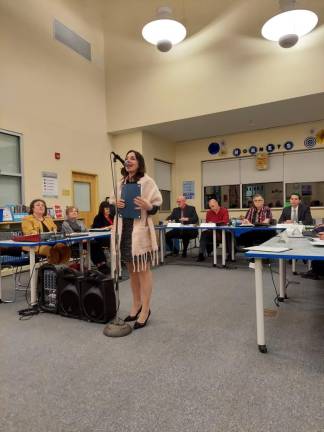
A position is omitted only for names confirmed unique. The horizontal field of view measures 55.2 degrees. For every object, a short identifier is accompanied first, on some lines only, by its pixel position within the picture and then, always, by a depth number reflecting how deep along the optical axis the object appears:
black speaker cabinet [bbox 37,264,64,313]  2.81
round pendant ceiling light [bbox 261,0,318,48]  4.58
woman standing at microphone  2.30
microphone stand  2.26
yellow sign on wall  6.91
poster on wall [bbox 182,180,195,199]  7.86
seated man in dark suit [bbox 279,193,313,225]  5.13
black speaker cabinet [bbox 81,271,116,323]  2.51
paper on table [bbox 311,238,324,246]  2.16
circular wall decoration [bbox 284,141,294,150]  6.66
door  6.28
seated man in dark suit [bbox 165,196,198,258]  5.99
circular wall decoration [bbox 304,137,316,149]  6.45
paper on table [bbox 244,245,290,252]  1.96
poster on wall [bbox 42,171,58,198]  5.46
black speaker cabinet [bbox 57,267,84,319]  2.64
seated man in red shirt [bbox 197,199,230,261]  5.48
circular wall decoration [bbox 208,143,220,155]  7.46
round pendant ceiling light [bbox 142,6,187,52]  5.16
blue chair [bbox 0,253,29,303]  3.42
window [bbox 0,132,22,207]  4.85
